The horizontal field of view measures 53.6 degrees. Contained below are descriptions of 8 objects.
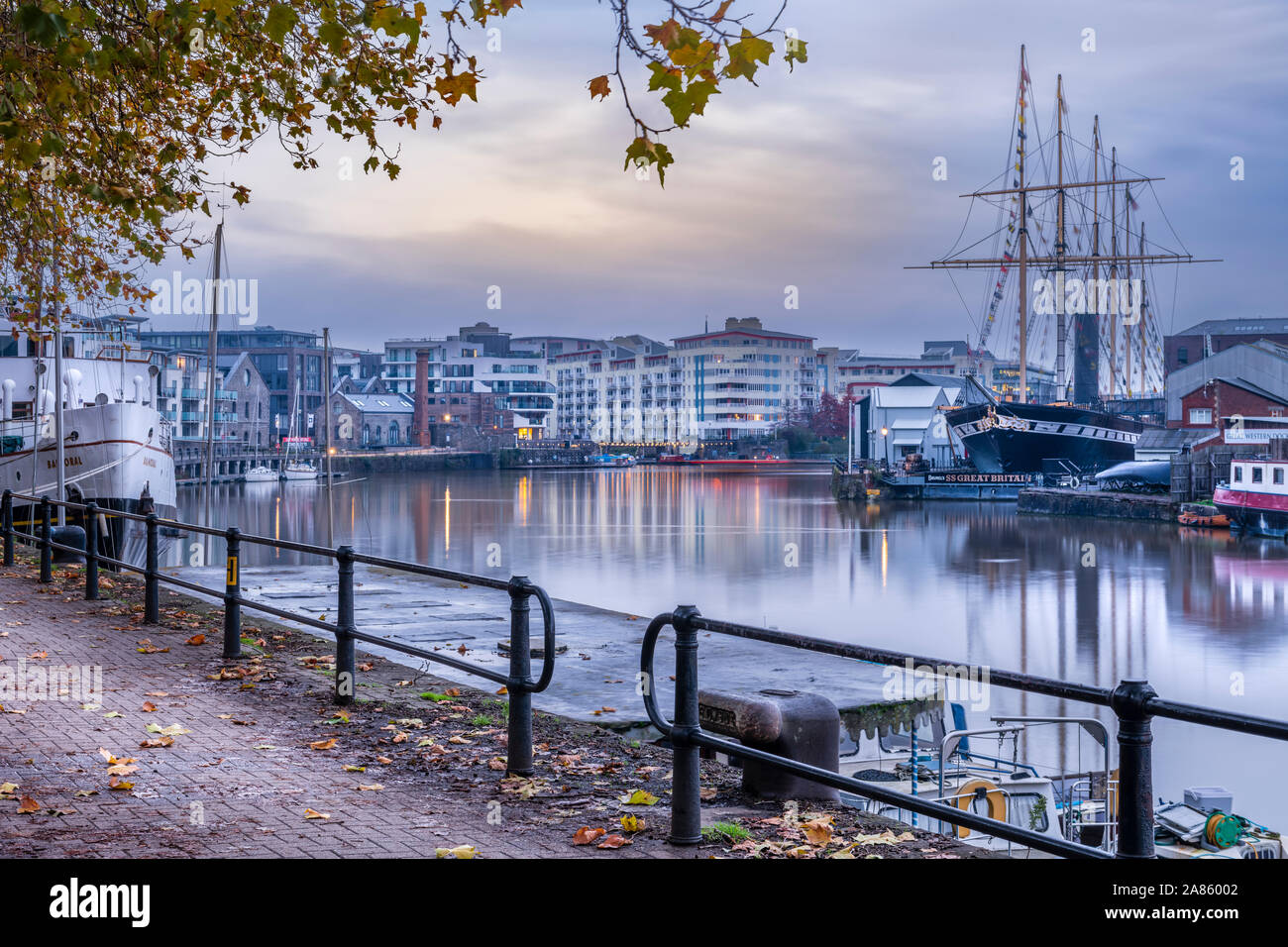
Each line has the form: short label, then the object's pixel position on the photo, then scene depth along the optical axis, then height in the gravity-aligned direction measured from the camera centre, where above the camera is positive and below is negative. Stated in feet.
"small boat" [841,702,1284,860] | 44.39 -13.13
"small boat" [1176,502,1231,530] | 215.92 -12.28
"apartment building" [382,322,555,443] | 602.03 +30.02
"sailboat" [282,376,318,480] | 437.58 -10.15
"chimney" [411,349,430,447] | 588.99 +17.49
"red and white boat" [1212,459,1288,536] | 201.36 -8.47
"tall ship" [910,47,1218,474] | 314.14 +27.40
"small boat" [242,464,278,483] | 420.77 -10.79
